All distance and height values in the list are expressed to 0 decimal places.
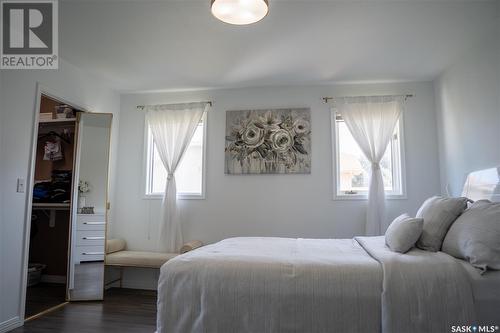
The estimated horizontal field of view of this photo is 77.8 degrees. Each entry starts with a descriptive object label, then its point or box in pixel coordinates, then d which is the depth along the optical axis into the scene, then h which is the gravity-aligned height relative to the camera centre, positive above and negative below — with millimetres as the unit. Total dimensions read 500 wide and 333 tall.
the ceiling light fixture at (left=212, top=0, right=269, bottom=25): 2006 +1248
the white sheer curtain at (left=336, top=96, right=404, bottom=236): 3783 +897
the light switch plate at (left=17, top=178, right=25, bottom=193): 2832 +96
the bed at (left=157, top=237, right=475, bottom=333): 1636 -537
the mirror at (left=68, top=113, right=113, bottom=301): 3615 -149
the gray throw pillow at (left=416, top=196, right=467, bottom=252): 2043 -156
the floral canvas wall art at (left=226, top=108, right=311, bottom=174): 4012 +711
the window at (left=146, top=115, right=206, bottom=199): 4254 +347
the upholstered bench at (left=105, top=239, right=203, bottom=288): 3697 -737
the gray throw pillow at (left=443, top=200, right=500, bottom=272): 1708 -232
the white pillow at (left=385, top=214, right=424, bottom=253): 1979 -243
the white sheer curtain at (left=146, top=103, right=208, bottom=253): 4047 +743
